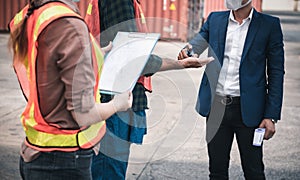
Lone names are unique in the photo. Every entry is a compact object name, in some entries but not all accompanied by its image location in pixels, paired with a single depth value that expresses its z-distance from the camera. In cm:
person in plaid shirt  306
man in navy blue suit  343
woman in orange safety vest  209
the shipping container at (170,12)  1622
